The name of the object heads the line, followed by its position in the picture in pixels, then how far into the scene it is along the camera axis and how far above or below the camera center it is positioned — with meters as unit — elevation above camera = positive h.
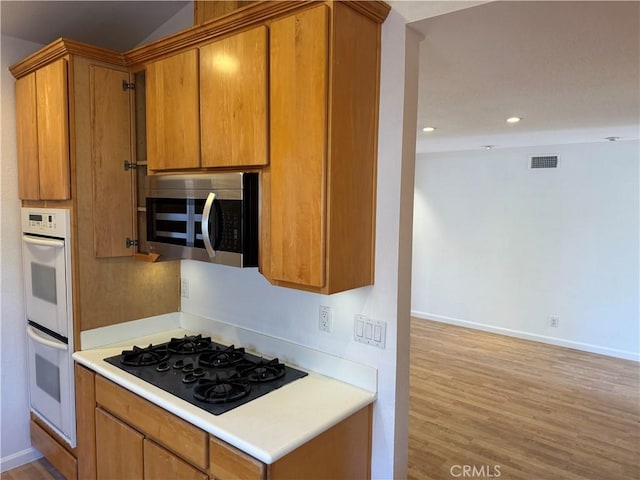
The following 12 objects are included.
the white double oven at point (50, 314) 2.29 -0.63
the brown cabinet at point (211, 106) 1.74 +0.41
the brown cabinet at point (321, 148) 1.55 +0.20
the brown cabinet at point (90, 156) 2.22 +0.23
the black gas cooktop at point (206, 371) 1.77 -0.78
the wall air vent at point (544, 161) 5.15 +0.53
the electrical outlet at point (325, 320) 2.03 -0.54
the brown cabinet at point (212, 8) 2.00 +0.91
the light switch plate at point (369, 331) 1.85 -0.54
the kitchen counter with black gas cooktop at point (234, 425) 1.53 -0.86
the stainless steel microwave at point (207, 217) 1.80 -0.07
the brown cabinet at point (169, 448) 1.55 -0.97
